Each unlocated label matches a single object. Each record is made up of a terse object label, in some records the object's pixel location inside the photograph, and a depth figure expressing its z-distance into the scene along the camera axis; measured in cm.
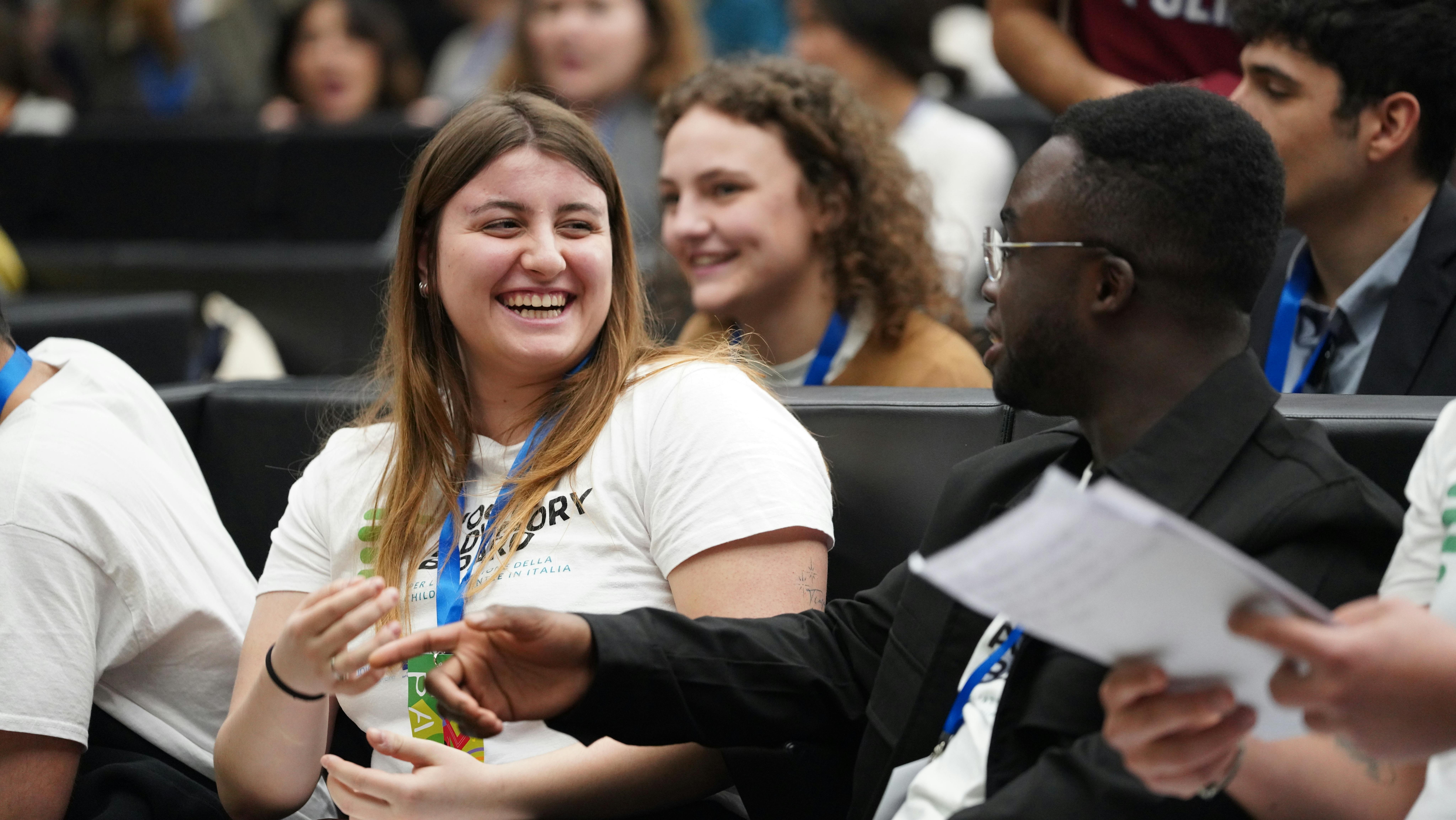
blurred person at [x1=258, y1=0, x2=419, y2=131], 1174
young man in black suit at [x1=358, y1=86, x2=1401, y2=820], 237
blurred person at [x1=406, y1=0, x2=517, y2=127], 1157
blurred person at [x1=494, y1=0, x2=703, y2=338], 825
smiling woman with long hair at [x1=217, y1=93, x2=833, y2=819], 315
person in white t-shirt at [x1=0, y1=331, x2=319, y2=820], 332
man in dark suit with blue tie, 409
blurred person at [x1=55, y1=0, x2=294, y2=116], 1416
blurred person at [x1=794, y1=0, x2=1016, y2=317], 761
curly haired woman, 537
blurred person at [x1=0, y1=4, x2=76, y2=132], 1284
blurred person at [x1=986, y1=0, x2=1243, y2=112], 533
